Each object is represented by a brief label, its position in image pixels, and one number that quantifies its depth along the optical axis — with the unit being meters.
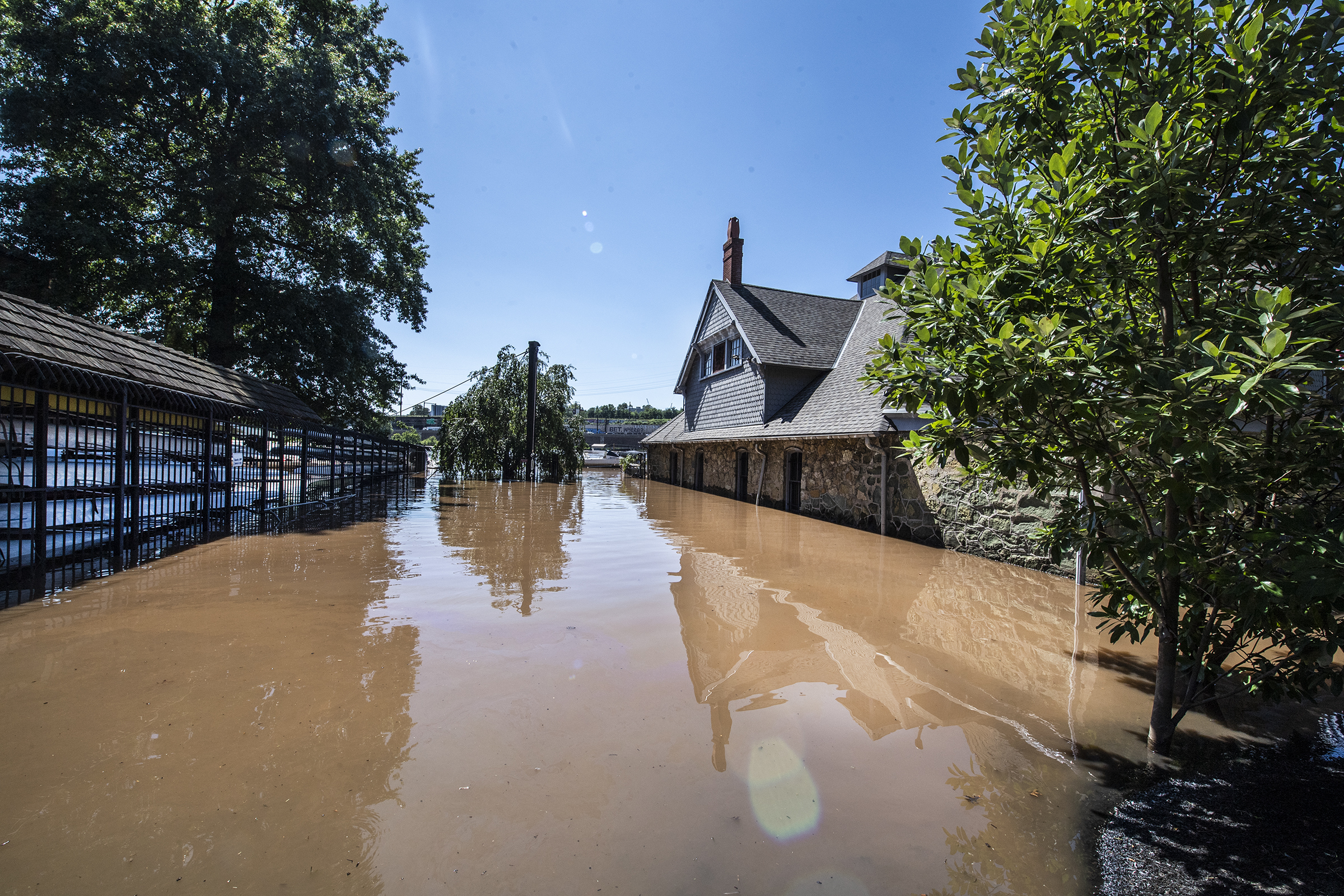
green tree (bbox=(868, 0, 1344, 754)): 2.46
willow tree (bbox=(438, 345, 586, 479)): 24.50
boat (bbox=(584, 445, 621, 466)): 45.62
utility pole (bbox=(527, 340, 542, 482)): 23.55
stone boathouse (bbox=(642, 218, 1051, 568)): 9.95
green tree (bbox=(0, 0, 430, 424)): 15.25
